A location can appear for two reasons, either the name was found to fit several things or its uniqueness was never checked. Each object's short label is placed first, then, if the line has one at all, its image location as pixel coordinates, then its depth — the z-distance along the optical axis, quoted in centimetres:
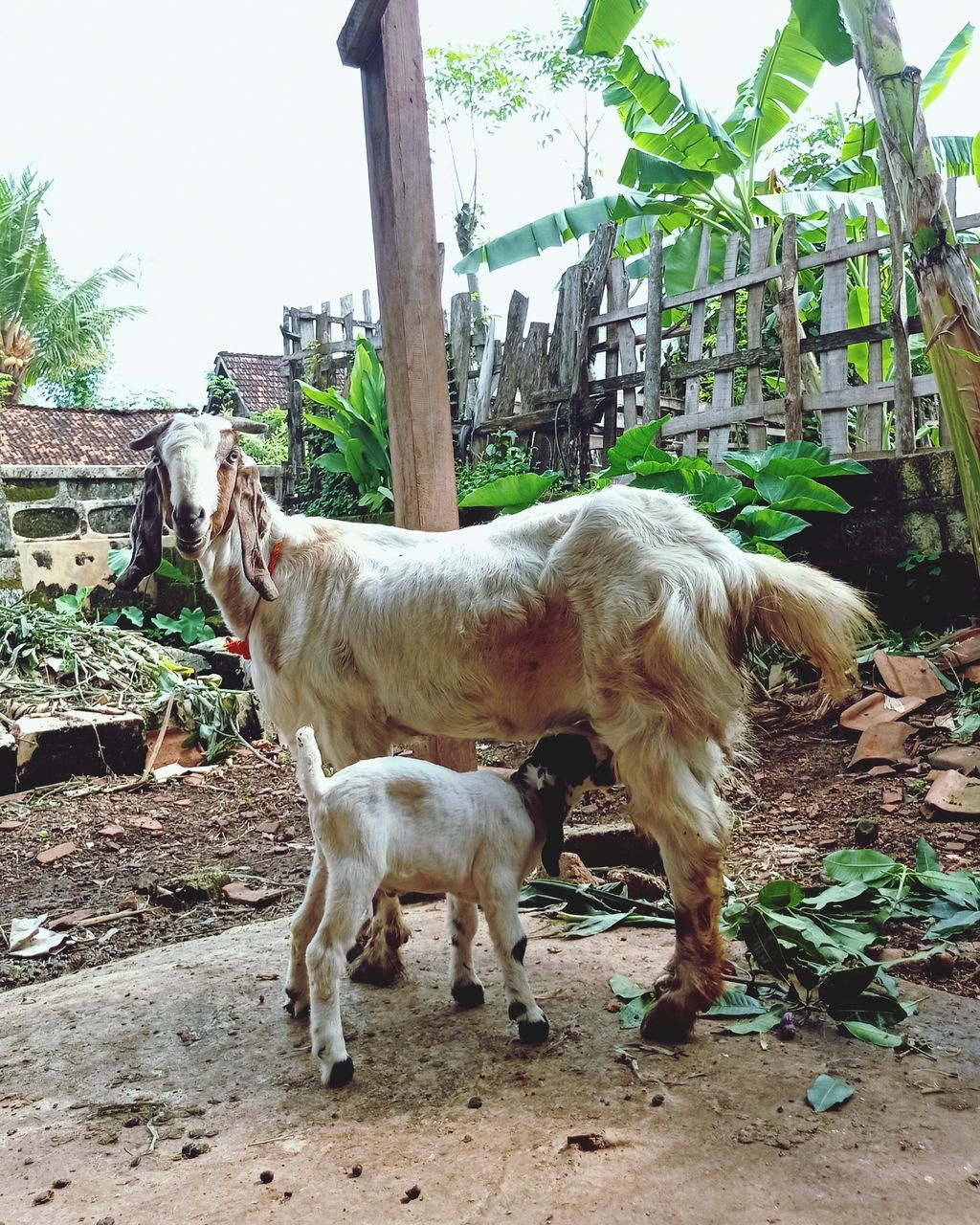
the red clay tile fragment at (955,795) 401
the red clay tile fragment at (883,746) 469
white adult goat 261
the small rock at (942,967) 289
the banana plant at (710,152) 824
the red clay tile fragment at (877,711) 489
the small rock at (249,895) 416
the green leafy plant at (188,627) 820
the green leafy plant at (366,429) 1016
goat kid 242
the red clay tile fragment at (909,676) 503
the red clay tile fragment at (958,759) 432
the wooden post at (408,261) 371
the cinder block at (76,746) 573
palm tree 2981
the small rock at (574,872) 372
